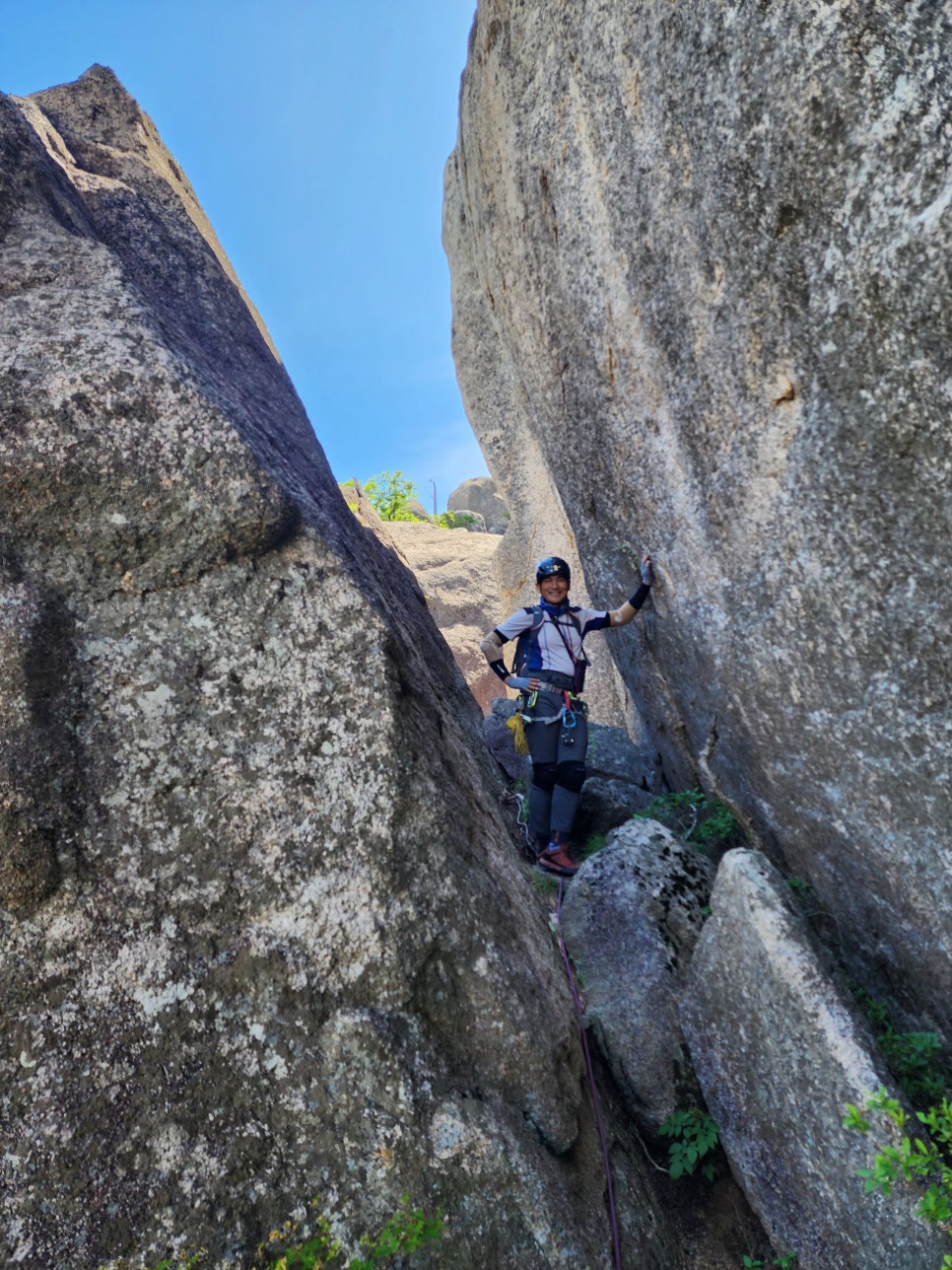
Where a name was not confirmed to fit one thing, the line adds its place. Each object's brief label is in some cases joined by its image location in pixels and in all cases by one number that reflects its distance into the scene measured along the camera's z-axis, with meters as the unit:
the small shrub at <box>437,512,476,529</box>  47.06
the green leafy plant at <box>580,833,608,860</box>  7.46
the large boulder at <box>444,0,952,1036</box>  4.08
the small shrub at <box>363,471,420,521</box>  46.62
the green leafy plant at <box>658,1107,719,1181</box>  4.48
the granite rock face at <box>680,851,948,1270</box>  3.65
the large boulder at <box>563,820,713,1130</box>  4.77
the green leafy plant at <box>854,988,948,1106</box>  4.36
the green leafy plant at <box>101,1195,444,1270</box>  2.88
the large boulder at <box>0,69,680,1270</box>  3.21
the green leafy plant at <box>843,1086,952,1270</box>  3.20
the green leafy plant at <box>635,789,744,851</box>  6.61
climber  7.18
